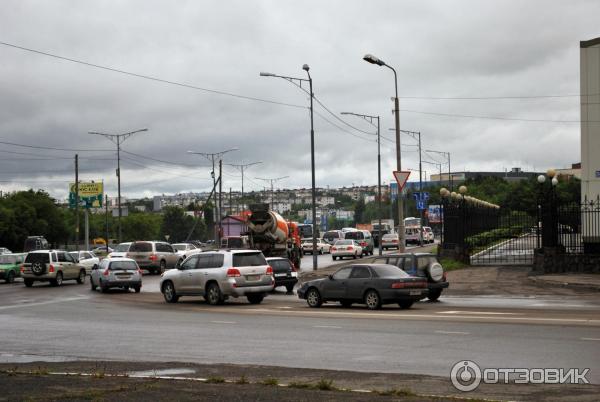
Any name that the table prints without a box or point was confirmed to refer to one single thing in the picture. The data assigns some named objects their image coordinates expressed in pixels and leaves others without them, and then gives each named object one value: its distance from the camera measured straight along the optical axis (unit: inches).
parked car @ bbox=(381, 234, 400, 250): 3132.4
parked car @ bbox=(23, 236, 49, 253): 3262.8
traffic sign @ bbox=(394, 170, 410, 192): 1360.7
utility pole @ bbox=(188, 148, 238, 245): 2906.0
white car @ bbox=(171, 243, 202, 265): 2398.3
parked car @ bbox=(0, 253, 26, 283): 1916.8
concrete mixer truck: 1945.1
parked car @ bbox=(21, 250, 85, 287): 1689.2
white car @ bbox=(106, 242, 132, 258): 2033.3
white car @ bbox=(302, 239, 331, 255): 3125.0
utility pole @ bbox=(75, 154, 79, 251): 2952.8
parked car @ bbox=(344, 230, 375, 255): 2793.3
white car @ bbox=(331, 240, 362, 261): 2573.8
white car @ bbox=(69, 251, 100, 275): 2137.1
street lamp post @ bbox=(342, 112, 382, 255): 2333.9
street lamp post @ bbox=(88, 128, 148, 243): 2769.7
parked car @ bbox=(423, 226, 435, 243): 3686.0
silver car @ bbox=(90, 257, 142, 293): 1482.5
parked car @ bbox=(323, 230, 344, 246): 3752.5
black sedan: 975.0
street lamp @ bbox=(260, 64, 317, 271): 1715.1
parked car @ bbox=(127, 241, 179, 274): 2052.2
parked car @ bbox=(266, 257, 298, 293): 1368.1
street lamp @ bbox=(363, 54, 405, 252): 1352.1
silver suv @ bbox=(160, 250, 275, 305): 1116.5
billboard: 3804.1
